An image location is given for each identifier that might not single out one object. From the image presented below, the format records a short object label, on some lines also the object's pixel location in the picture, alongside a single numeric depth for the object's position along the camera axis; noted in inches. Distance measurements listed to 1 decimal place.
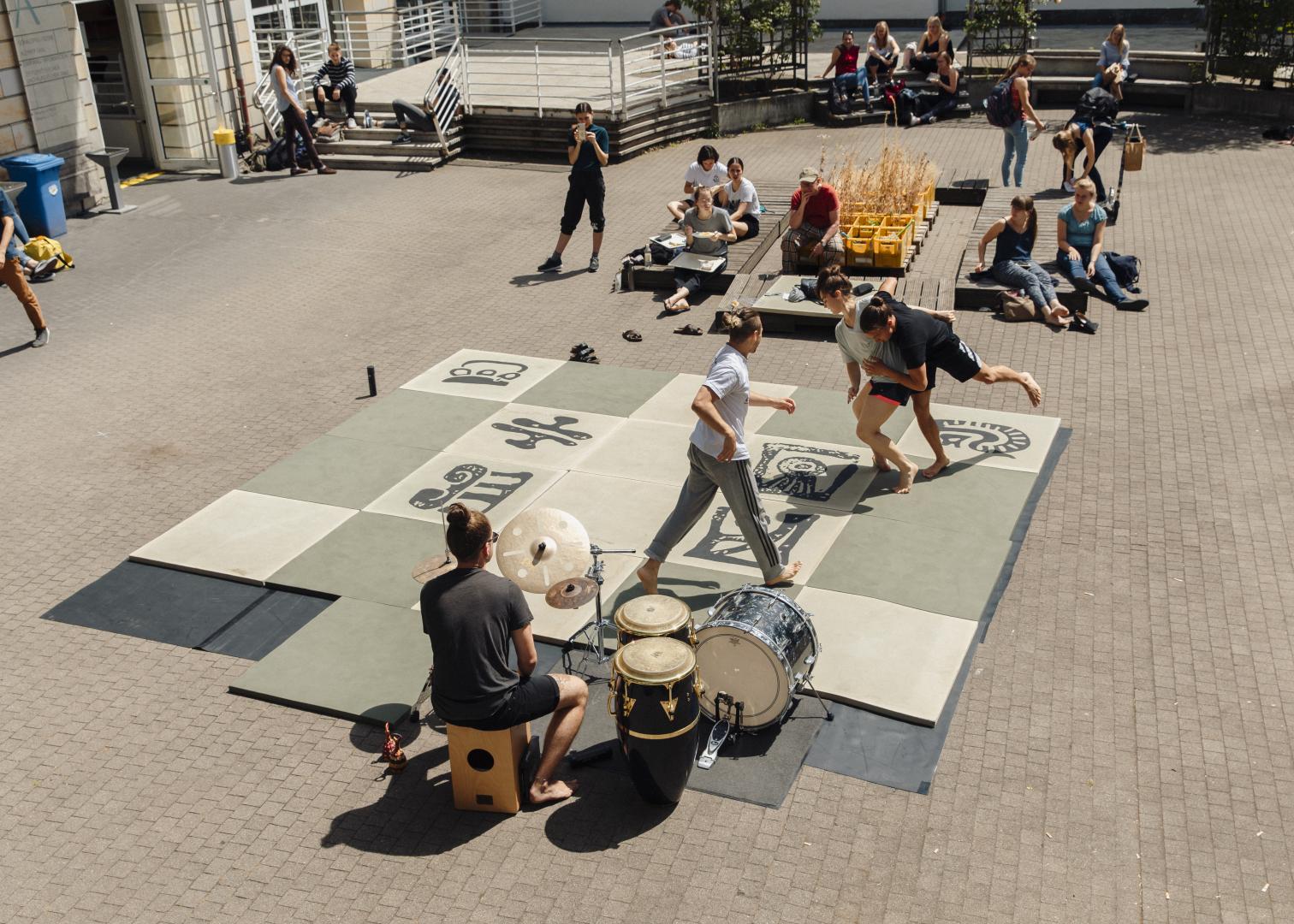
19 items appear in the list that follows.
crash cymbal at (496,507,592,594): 272.8
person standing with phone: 588.7
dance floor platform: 308.7
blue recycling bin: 675.4
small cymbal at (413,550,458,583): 280.2
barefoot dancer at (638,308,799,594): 304.5
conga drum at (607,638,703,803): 244.5
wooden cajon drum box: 253.8
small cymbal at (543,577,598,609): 271.1
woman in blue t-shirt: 547.8
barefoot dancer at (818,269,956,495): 375.6
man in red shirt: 559.9
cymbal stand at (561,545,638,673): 299.3
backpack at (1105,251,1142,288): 555.5
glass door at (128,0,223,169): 827.4
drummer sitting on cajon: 239.8
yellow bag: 621.9
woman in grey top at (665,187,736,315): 573.9
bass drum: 266.1
